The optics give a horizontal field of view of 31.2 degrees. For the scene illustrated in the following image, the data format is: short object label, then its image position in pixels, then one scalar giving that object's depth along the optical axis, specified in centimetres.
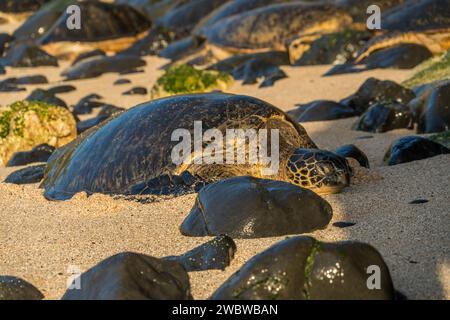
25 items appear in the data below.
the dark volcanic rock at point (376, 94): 866
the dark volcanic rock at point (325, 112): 852
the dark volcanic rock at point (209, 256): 393
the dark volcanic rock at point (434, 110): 705
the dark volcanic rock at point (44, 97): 1106
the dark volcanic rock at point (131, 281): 331
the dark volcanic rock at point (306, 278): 326
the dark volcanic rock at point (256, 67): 1189
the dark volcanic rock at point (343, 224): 448
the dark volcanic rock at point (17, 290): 365
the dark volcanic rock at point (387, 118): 750
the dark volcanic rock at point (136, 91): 1219
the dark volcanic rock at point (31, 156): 768
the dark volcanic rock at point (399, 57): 1139
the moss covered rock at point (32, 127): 825
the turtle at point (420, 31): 1207
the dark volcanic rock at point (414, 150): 593
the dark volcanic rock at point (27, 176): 656
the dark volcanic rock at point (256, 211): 437
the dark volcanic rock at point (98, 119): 918
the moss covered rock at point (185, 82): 1098
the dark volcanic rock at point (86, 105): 1091
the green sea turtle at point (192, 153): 531
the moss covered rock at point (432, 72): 934
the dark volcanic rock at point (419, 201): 482
